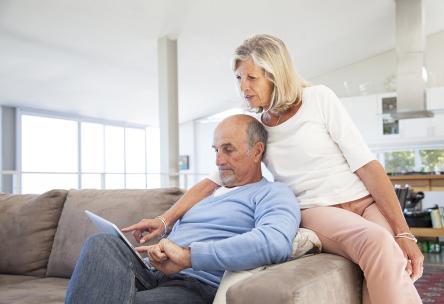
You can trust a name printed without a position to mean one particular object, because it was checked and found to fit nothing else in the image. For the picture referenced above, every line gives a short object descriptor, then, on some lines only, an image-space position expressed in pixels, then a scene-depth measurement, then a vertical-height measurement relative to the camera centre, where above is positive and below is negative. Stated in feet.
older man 3.83 -0.73
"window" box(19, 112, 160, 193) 26.40 +0.55
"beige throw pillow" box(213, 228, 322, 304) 3.79 -0.86
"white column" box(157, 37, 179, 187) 21.45 +2.30
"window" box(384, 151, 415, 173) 27.96 -0.28
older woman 4.51 +0.01
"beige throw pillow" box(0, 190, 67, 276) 6.95 -1.06
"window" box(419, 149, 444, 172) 27.32 -0.18
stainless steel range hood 22.12 +4.54
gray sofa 6.24 -0.98
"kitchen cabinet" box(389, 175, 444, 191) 17.34 -0.93
